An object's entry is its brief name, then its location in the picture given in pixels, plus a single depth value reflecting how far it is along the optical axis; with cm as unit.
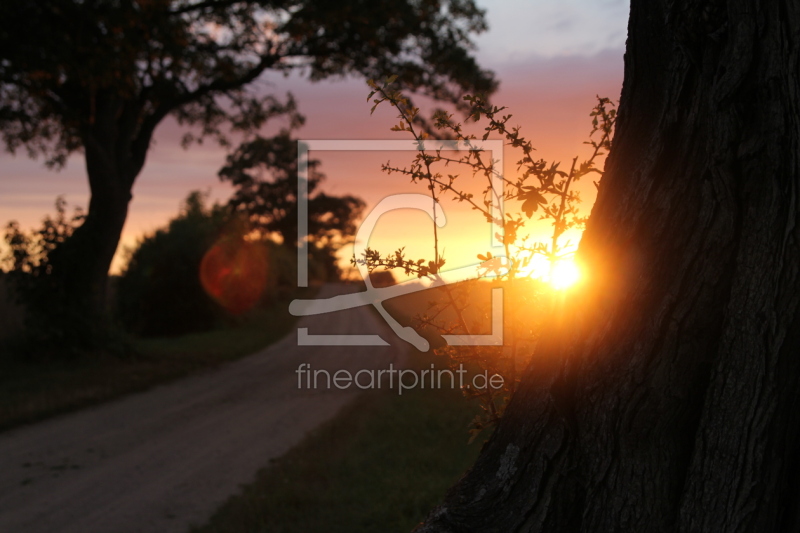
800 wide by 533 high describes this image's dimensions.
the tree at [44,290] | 1474
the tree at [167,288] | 2558
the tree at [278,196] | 5534
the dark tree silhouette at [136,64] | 1338
